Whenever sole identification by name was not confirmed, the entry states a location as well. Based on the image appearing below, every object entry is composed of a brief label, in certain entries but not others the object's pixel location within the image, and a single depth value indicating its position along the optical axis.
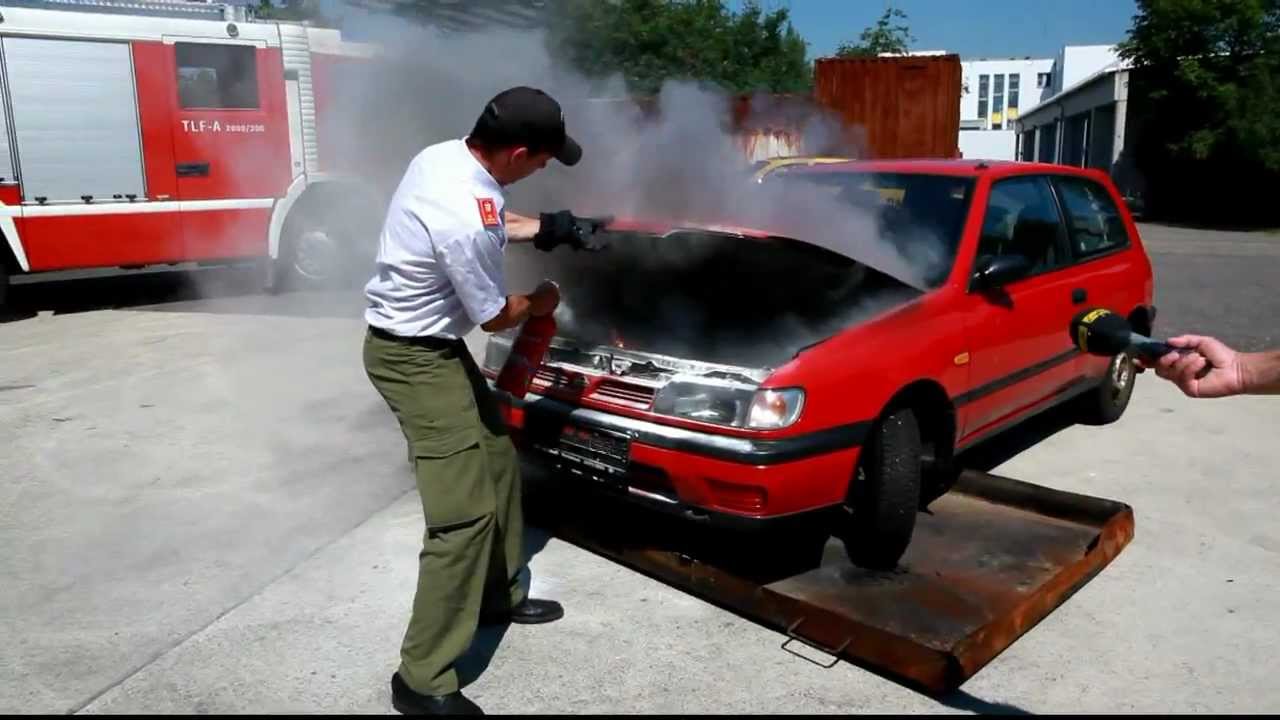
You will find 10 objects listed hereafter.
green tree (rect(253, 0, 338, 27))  9.33
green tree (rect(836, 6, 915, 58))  30.29
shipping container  13.50
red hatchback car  3.07
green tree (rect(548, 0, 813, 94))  8.86
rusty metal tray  2.83
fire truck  8.55
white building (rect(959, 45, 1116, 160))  61.88
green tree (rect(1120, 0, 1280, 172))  19.78
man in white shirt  2.53
